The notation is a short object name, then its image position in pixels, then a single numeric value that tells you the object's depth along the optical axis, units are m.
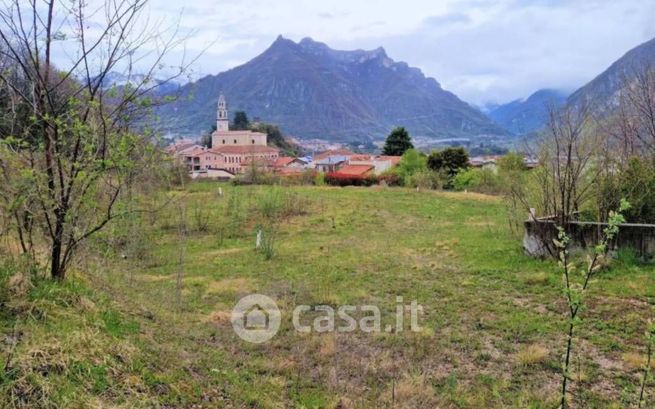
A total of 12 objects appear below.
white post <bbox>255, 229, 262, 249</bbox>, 10.12
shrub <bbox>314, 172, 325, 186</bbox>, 28.58
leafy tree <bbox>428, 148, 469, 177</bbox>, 28.62
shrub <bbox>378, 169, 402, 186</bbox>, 28.09
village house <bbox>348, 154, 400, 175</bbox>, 34.42
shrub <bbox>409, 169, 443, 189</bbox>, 25.20
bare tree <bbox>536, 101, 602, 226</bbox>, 7.26
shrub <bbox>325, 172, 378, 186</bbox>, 28.97
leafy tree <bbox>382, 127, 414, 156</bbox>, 39.62
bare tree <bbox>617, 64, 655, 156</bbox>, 9.22
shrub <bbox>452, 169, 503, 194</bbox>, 23.66
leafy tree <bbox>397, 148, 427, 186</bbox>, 28.78
